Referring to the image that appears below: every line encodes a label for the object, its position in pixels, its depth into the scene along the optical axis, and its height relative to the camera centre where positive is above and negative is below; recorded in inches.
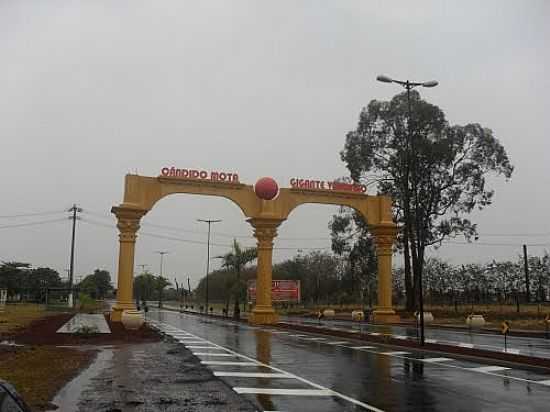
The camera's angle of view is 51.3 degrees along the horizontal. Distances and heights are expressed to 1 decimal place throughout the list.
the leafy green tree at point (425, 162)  1731.1 +410.5
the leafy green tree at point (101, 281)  4761.3 +124.3
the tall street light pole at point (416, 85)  798.4 +327.7
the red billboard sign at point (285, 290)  1921.8 +19.6
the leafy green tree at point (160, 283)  4054.6 +93.5
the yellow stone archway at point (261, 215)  1301.7 +196.0
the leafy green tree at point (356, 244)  1828.2 +166.5
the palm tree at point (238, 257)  2043.6 +136.9
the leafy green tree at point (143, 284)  4035.9 +79.7
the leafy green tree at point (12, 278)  3655.5 +110.9
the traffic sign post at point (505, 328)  792.8 -44.9
